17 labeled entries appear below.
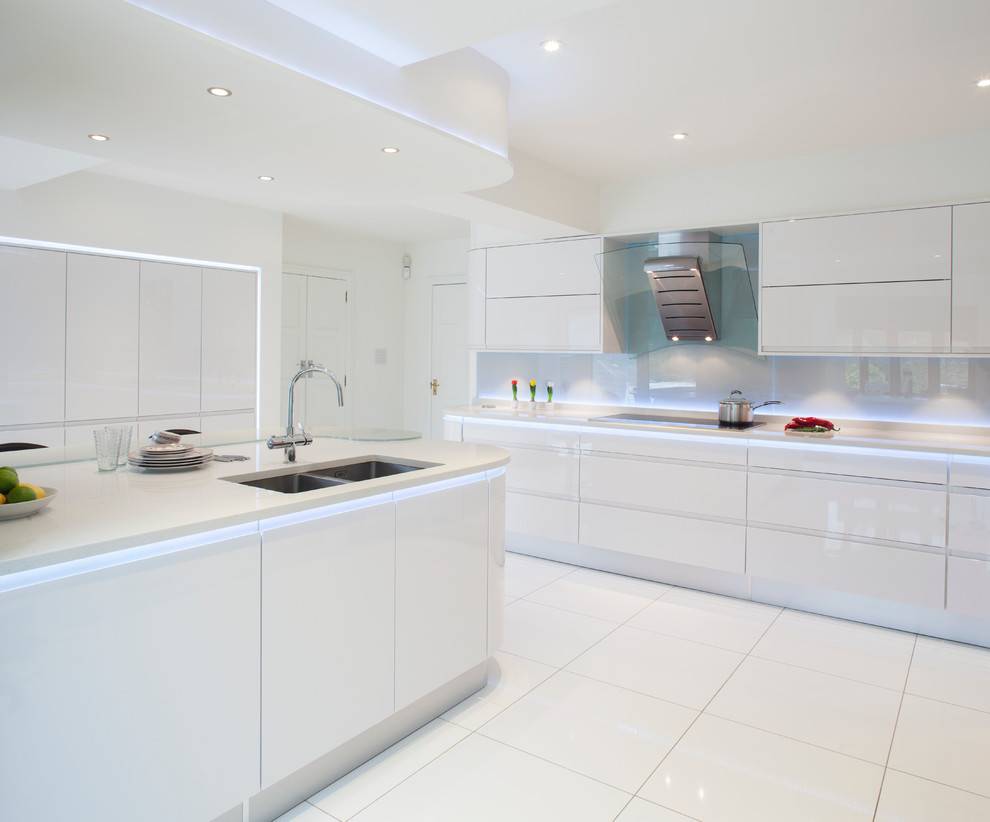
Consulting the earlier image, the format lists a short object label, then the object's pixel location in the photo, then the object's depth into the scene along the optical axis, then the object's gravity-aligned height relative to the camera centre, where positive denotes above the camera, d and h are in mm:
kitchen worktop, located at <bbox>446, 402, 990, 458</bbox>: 3340 -183
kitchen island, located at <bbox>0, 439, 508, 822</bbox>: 1470 -637
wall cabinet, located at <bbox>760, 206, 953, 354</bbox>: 3523 +623
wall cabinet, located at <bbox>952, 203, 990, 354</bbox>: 3398 +609
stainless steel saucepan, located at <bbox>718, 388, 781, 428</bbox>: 4105 -86
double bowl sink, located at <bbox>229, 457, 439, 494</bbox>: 2418 -308
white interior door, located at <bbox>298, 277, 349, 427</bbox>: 6242 +477
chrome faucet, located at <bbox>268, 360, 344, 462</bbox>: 2566 -175
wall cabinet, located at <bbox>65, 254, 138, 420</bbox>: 4379 +338
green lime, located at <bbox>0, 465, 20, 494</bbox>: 1653 -221
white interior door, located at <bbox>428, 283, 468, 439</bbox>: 6652 +415
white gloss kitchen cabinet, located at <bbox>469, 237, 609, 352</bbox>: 4621 +698
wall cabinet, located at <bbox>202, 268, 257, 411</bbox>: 5133 +397
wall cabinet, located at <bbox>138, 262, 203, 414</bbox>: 4762 +369
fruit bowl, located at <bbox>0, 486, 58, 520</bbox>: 1618 -286
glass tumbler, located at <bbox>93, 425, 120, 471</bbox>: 2377 -203
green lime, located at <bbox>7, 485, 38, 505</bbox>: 1654 -257
